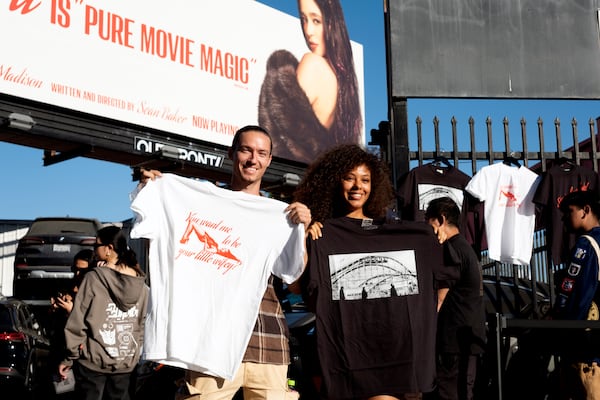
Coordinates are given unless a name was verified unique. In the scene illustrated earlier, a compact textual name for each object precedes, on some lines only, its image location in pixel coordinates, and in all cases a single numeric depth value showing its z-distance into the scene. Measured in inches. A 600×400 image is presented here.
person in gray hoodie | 211.6
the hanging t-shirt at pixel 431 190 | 310.5
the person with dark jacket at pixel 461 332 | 224.1
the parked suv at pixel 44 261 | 593.9
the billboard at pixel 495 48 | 329.4
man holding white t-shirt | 131.9
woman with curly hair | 141.6
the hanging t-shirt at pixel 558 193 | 322.7
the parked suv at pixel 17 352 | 326.3
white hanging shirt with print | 325.7
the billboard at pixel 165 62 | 470.9
